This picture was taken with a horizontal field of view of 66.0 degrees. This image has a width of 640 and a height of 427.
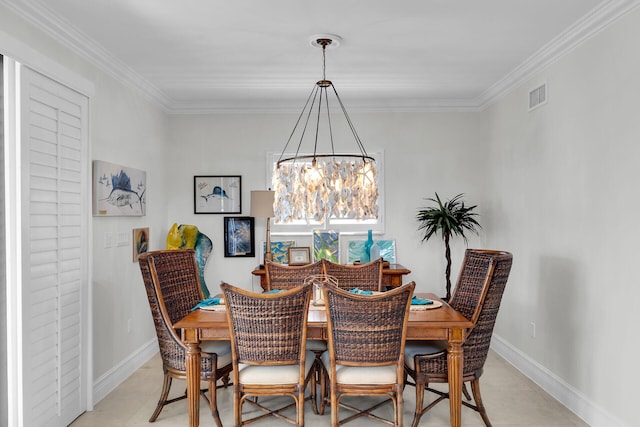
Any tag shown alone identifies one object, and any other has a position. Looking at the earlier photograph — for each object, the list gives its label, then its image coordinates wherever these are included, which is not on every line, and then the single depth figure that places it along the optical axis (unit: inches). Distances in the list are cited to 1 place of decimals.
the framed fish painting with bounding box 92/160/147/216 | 141.6
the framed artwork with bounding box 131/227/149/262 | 173.0
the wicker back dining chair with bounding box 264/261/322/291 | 153.6
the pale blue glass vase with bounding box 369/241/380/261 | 201.8
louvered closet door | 109.8
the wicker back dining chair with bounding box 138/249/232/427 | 119.2
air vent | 154.2
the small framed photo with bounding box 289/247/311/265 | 209.5
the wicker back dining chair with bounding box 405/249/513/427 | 117.0
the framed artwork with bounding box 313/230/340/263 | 211.3
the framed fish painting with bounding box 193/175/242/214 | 213.6
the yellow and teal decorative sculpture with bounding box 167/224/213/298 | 200.5
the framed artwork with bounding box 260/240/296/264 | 211.5
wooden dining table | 111.6
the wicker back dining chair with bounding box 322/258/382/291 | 158.6
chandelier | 124.0
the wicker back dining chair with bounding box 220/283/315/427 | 104.3
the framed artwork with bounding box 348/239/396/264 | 211.0
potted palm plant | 196.9
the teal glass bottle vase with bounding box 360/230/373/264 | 205.8
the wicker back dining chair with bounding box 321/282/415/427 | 104.1
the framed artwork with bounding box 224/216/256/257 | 213.2
